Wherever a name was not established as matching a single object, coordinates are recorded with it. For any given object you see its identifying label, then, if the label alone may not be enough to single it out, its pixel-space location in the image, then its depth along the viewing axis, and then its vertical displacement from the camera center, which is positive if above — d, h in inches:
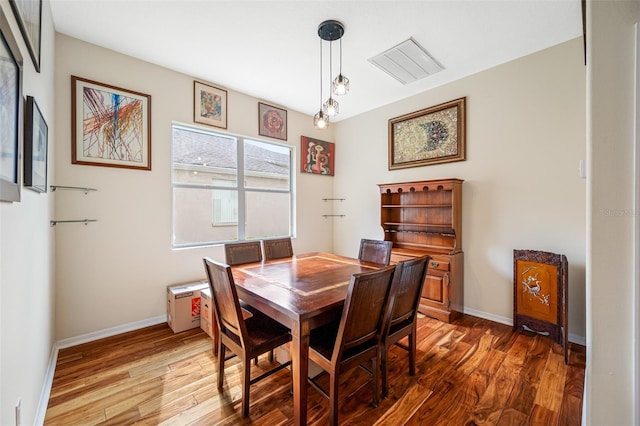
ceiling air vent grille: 102.5 +64.7
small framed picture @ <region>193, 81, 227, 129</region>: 126.6 +54.8
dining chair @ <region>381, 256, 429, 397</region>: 68.0 -27.6
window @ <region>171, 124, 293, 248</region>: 126.6 +13.8
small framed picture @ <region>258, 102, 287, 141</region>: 151.3 +55.2
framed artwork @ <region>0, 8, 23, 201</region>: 34.6 +14.8
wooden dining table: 56.4 -21.0
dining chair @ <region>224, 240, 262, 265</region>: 101.3 -16.2
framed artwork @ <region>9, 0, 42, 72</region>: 43.3 +36.8
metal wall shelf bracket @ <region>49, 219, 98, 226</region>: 90.4 -2.8
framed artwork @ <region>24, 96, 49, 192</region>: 49.9 +14.3
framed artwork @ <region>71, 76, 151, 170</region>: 97.4 +35.3
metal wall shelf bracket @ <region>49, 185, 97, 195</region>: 90.8 +9.3
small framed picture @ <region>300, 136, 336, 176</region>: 173.5 +39.5
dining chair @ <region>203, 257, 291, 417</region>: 62.4 -32.8
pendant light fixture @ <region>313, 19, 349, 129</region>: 81.8 +63.9
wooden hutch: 119.0 -10.8
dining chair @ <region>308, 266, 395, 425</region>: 56.6 -29.7
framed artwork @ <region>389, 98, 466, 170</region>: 128.0 +40.7
